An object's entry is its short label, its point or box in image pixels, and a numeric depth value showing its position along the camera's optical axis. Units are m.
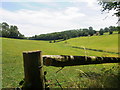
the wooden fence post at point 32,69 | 2.00
